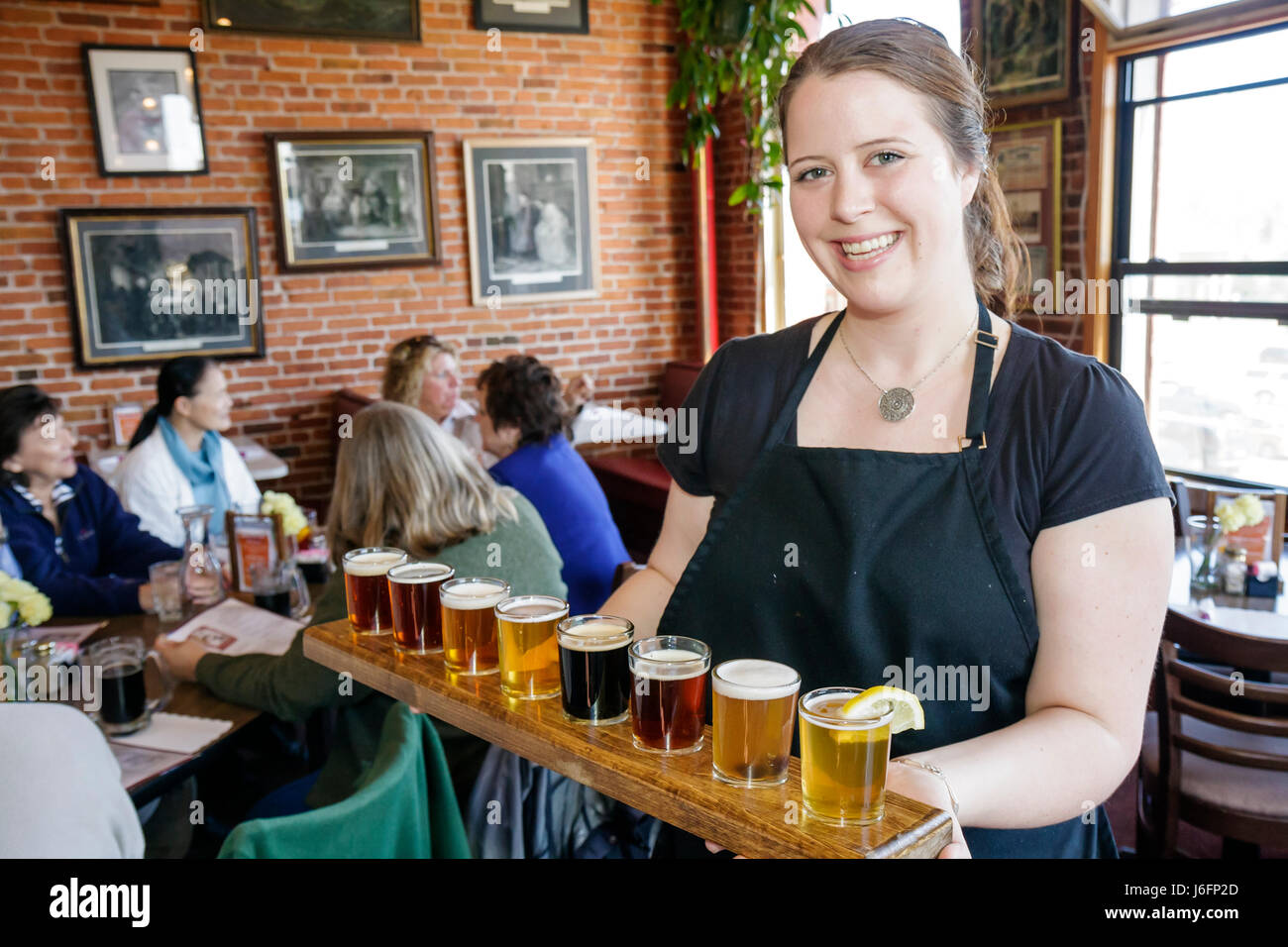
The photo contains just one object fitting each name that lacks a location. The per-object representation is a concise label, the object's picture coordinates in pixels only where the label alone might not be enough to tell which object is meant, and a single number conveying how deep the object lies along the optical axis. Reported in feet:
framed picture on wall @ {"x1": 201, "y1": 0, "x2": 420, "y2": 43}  16.85
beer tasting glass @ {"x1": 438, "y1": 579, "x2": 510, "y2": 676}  4.07
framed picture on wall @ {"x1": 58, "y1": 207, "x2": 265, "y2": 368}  16.38
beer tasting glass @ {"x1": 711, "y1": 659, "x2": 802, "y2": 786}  3.22
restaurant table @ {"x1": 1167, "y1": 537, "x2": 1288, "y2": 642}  8.50
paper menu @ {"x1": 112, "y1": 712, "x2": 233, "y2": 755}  6.63
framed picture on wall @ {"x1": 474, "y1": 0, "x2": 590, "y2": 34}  18.88
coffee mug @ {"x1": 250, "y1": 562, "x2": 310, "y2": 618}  9.02
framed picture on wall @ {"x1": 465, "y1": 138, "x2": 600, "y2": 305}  19.24
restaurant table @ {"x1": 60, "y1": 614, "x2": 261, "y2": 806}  6.19
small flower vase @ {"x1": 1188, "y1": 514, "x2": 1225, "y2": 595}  9.52
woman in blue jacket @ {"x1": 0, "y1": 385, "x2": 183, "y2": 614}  9.21
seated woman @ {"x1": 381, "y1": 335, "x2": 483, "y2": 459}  14.84
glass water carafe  9.20
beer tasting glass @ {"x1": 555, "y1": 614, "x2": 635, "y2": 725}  3.65
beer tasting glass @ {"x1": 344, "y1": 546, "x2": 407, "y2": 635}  4.55
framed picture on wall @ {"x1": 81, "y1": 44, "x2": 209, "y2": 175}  16.14
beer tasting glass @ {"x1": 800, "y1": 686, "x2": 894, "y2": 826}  2.97
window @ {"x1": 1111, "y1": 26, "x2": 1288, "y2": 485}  12.75
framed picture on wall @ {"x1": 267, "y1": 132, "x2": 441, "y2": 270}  17.63
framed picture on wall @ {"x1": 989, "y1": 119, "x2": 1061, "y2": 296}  14.57
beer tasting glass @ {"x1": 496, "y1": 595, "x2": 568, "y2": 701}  3.88
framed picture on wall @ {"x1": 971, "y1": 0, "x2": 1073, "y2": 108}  14.08
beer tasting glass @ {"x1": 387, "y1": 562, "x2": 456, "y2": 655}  4.32
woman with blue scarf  12.09
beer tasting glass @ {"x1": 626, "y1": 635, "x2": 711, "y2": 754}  3.44
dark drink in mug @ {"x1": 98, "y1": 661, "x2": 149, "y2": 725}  6.68
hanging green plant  17.35
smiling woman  3.52
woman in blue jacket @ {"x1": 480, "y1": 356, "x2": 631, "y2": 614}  10.82
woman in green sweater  7.09
